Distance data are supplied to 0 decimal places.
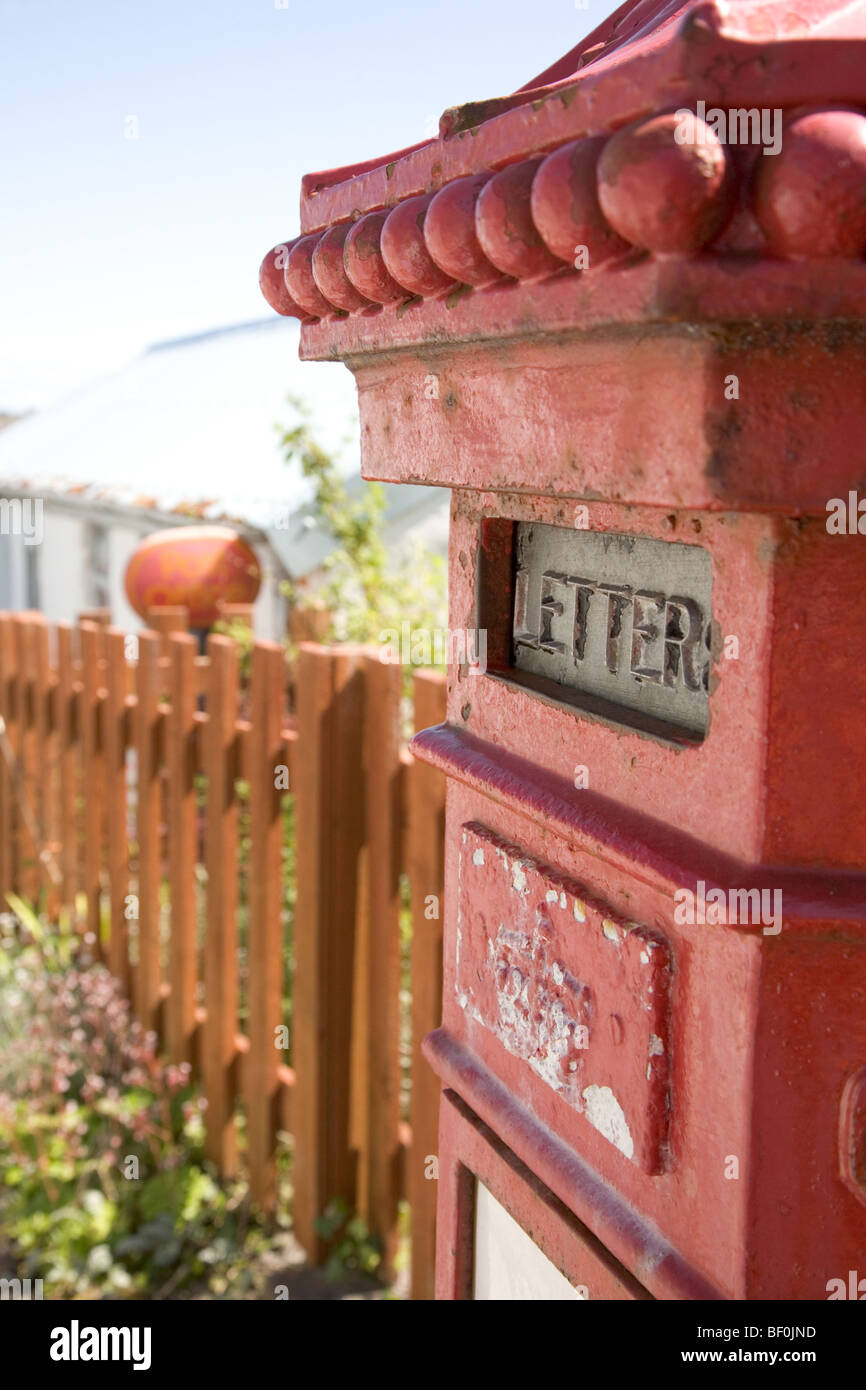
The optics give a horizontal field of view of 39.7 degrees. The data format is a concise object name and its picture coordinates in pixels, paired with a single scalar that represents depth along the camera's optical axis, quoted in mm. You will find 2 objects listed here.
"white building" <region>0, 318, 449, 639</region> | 7664
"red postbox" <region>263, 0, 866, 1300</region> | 682
